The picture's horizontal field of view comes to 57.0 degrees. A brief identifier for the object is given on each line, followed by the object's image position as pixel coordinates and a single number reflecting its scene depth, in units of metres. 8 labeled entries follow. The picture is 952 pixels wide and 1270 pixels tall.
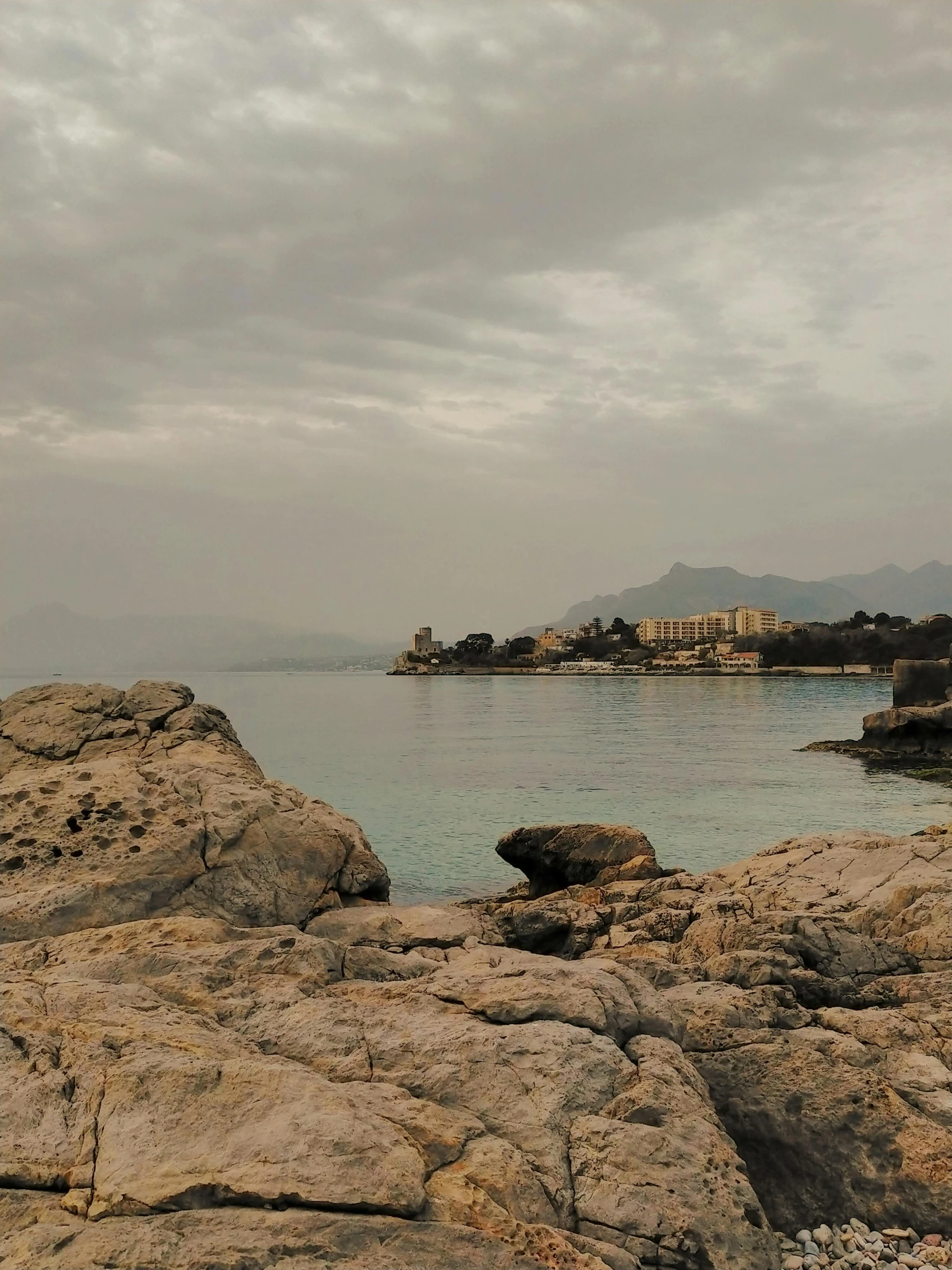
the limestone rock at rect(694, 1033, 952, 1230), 5.59
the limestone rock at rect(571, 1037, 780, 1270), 4.35
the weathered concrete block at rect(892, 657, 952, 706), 49.38
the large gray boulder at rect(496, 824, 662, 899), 14.90
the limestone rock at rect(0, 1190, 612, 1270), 3.39
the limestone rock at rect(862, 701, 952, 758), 39.66
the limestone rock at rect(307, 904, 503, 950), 8.31
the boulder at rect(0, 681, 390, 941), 7.80
